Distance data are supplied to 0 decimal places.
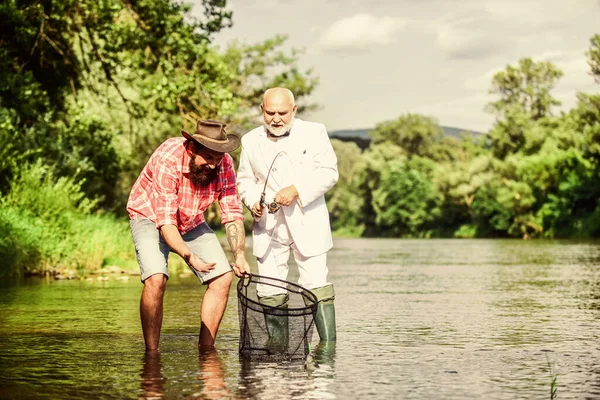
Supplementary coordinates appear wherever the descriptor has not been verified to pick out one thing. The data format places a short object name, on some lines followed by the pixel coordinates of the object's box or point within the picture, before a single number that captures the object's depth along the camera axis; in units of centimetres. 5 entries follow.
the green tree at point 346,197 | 11669
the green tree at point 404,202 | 10600
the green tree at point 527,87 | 10738
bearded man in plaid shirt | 791
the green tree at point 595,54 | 7381
